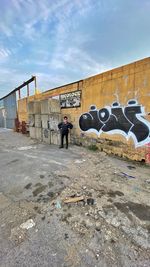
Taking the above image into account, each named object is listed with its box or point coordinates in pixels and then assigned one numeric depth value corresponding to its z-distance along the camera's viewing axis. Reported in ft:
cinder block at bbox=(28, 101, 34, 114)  30.73
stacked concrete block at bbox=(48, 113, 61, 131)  24.86
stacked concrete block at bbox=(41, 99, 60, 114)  25.73
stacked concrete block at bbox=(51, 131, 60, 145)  24.48
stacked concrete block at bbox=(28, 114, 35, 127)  30.66
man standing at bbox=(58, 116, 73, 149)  21.62
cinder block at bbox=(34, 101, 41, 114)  28.73
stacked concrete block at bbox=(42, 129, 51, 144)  26.24
